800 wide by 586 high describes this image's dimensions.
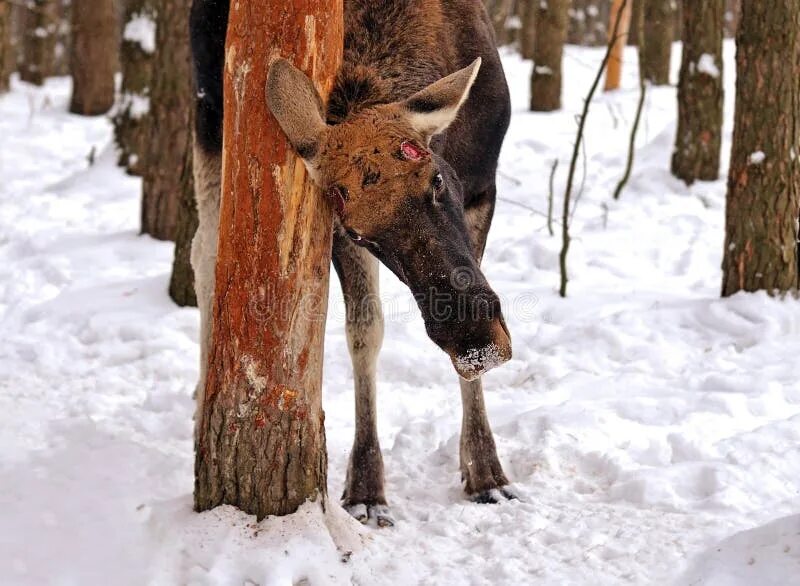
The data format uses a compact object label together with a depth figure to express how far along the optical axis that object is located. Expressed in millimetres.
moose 2947
